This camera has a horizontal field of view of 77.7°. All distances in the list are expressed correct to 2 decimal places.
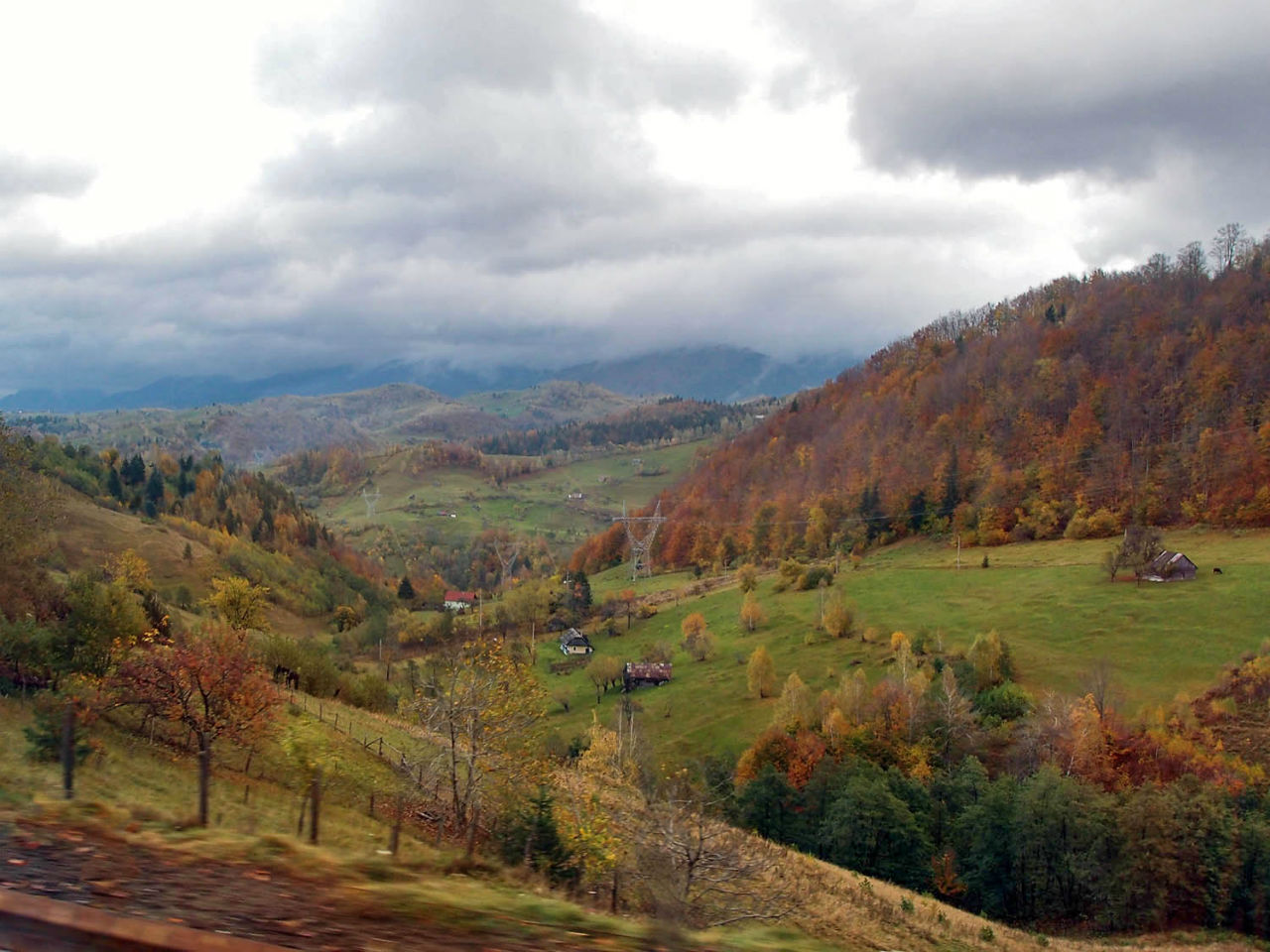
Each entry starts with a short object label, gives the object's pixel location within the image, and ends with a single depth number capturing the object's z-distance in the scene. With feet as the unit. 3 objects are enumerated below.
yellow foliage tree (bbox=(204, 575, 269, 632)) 182.50
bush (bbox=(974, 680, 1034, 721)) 213.05
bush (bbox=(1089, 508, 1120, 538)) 366.84
